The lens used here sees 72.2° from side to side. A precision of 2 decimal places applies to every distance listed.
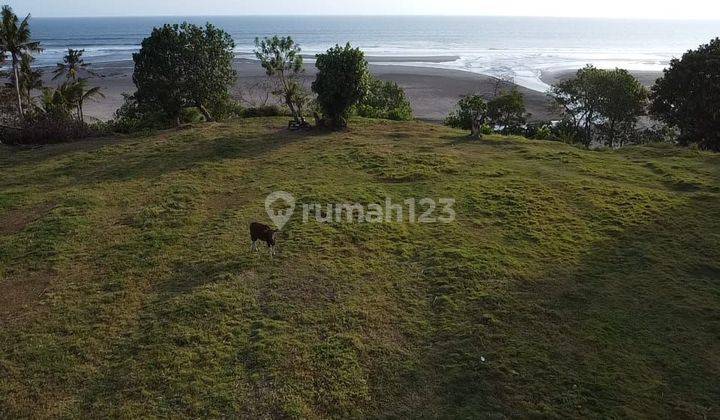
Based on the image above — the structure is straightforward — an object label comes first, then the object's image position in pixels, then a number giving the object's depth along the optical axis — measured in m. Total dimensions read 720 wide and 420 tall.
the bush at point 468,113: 32.62
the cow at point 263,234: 13.92
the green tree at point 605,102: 34.12
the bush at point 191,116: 32.19
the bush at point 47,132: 26.97
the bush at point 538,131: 30.78
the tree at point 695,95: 28.11
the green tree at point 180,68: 28.42
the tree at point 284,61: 29.98
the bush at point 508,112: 35.22
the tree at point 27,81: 39.56
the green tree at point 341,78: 27.38
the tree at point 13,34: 30.03
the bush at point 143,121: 30.14
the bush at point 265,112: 33.72
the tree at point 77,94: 37.63
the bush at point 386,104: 33.84
